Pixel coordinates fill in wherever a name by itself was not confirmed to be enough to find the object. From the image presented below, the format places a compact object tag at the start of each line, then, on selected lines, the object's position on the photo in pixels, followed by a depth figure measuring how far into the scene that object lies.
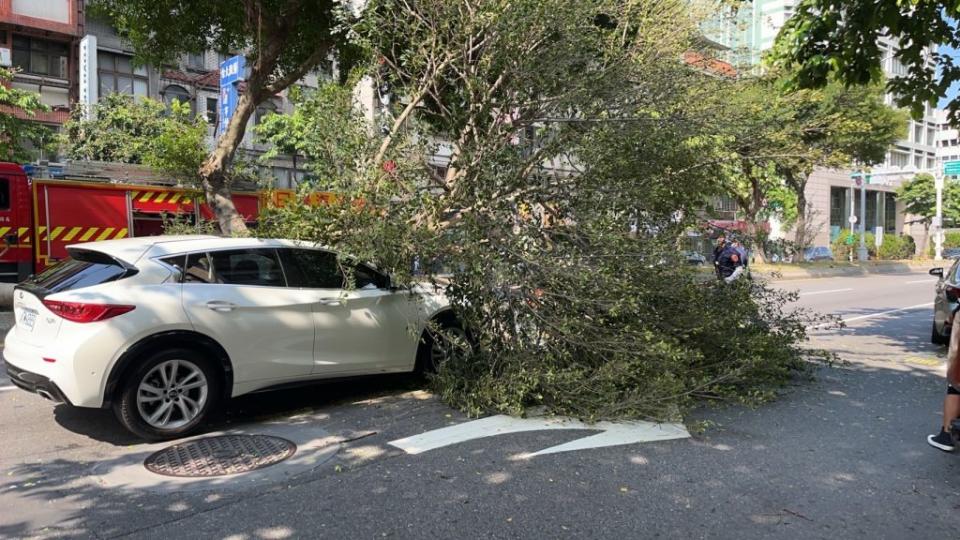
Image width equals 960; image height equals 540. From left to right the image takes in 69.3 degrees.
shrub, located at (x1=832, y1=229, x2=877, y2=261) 43.69
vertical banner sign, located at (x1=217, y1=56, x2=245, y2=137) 16.90
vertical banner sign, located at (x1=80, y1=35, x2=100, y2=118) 26.31
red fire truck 12.16
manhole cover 4.55
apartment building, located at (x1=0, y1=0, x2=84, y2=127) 26.20
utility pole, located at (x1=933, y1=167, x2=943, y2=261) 42.72
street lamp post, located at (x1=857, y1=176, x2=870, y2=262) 41.66
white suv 4.91
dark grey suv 9.48
